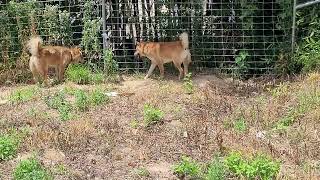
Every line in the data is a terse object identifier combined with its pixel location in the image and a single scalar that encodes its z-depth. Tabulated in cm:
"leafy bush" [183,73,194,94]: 917
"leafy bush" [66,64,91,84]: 998
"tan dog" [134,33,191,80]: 1020
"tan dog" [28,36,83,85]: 985
